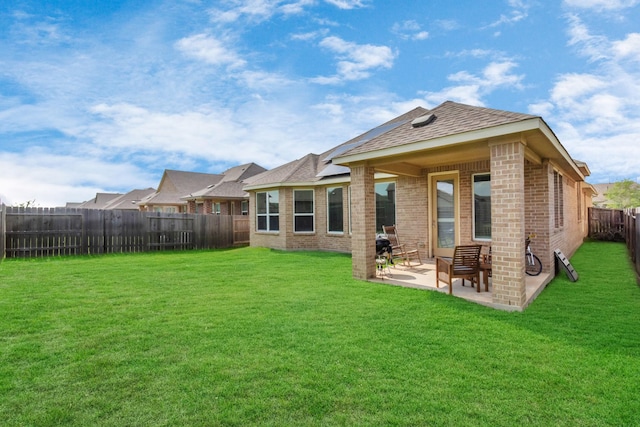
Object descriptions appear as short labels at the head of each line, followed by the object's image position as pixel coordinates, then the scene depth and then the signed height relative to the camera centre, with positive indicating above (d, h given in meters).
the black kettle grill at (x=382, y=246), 10.73 -1.00
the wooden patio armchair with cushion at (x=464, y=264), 6.17 -0.95
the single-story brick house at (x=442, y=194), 5.41 +0.68
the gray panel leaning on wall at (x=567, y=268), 7.58 -1.29
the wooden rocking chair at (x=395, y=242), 9.34 -0.85
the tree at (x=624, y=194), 43.31 +2.56
